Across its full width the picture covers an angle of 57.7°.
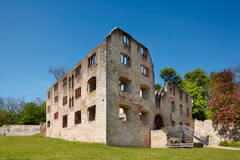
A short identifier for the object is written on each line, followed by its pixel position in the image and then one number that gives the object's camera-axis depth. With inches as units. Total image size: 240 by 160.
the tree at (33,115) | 1837.5
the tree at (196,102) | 1569.9
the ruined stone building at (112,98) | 817.5
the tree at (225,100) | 1066.7
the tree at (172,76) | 1988.2
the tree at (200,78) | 2097.7
